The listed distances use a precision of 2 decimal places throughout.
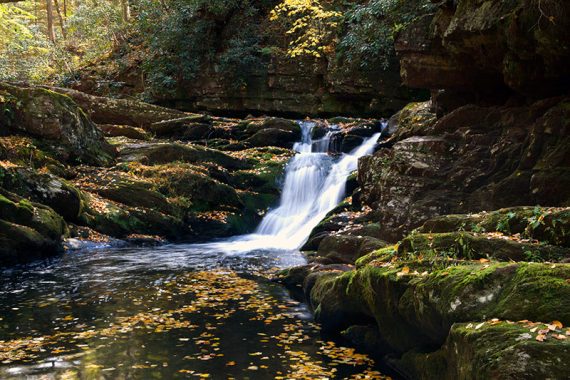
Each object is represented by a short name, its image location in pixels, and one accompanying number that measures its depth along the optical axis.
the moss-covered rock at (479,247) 6.17
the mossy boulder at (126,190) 17.53
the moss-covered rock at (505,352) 3.79
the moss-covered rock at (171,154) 20.33
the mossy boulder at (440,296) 4.70
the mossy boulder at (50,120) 18.16
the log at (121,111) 25.06
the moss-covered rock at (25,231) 12.50
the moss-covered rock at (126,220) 16.20
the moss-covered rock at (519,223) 6.41
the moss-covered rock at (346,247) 11.20
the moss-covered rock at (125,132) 23.70
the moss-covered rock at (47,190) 14.58
